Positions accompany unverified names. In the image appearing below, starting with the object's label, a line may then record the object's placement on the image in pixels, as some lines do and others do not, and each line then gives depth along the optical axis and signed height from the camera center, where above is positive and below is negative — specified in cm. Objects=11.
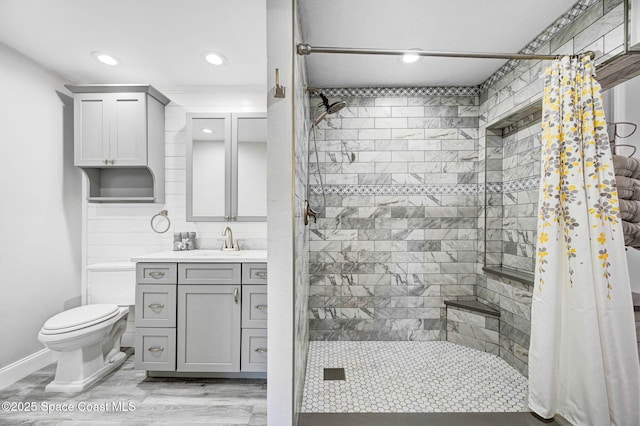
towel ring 293 -11
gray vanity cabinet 228 -82
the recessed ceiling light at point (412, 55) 167 +91
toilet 207 -97
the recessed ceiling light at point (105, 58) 238 +127
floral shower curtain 150 -33
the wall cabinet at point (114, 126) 264 +78
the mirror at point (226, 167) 279 +43
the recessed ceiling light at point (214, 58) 240 +129
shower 206 +75
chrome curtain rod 162 +92
